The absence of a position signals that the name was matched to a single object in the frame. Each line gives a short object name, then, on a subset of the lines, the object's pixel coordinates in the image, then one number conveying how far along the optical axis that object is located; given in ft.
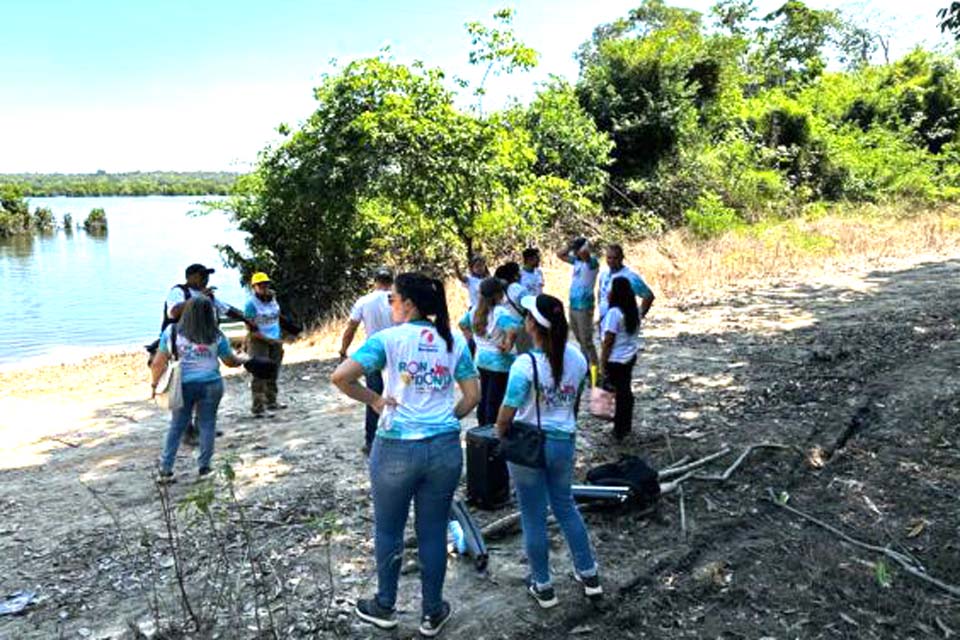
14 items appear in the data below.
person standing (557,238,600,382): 27.22
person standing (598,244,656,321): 22.74
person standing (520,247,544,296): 27.04
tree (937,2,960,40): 24.77
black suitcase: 17.71
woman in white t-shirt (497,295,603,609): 13.10
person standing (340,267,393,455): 21.76
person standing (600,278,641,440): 20.90
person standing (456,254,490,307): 25.58
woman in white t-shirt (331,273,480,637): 11.91
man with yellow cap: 27.96
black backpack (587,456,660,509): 17.19
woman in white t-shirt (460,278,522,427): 19.11
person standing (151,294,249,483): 20.10
